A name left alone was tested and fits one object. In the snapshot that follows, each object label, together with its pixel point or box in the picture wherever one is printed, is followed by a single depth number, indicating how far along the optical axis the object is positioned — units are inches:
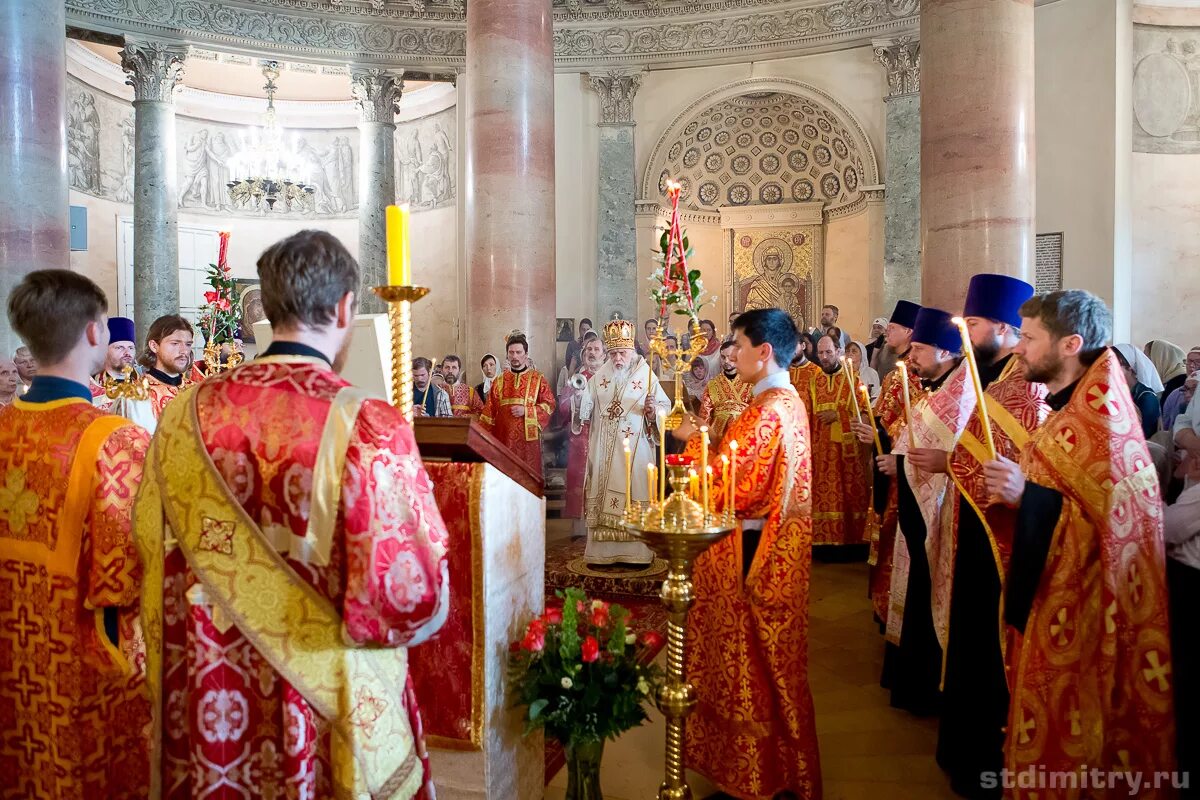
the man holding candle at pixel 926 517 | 139.6
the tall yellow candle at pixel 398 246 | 72.9
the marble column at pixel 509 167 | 339.0
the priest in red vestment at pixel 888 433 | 205.3
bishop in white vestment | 286.2
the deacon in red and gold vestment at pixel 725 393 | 302.8
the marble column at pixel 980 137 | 210.7
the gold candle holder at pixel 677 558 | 99.7
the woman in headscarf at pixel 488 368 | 349.7
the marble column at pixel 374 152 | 538.3
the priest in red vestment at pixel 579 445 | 340.2
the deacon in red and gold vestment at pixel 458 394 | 364.5
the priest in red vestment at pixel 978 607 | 125.4
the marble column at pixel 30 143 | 281.6
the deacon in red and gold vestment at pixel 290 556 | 64.4
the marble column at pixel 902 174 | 463.2
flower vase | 108.7
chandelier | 545.6
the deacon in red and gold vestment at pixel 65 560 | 84.6
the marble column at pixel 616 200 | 518.9
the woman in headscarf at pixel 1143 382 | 187.5
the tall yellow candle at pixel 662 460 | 106.7
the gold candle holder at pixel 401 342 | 75.7
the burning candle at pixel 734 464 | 118.0
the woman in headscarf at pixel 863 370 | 365.7
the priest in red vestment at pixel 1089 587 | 99.7
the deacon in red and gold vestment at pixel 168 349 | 174.7
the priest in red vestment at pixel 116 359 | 181.3
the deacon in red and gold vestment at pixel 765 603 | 121.6
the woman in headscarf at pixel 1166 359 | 286.4
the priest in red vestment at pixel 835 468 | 306.3
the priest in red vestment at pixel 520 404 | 333.7
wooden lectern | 100.7
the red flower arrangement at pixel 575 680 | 104.5
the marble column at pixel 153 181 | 499.2
